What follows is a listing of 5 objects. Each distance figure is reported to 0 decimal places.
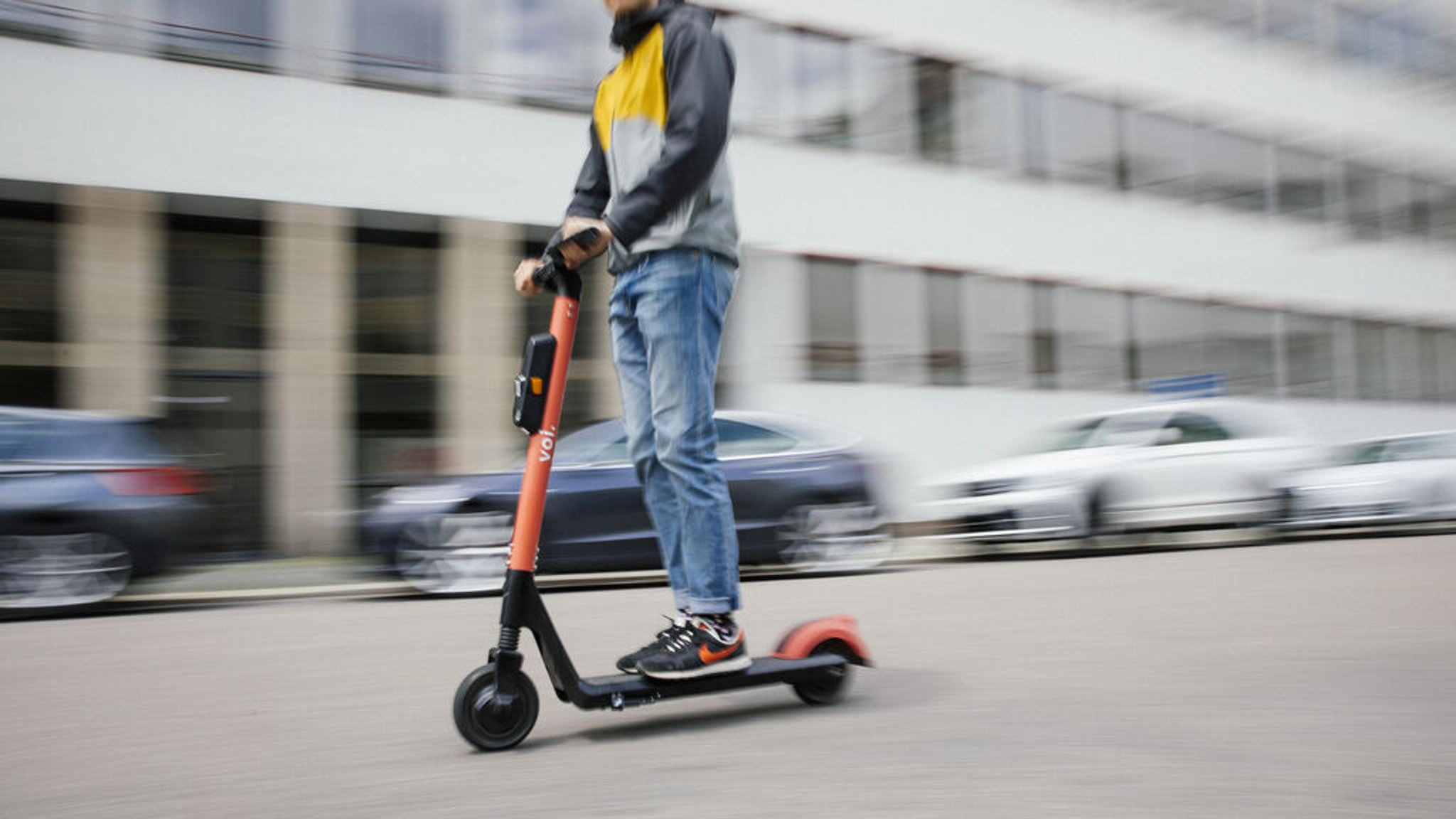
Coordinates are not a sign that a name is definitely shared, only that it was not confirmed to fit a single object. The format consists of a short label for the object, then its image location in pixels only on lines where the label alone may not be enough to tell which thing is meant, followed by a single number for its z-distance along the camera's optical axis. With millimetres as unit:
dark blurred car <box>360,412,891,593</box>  9820
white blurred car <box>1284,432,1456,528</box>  16672
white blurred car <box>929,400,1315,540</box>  13617
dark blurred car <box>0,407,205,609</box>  8648
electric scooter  3369
